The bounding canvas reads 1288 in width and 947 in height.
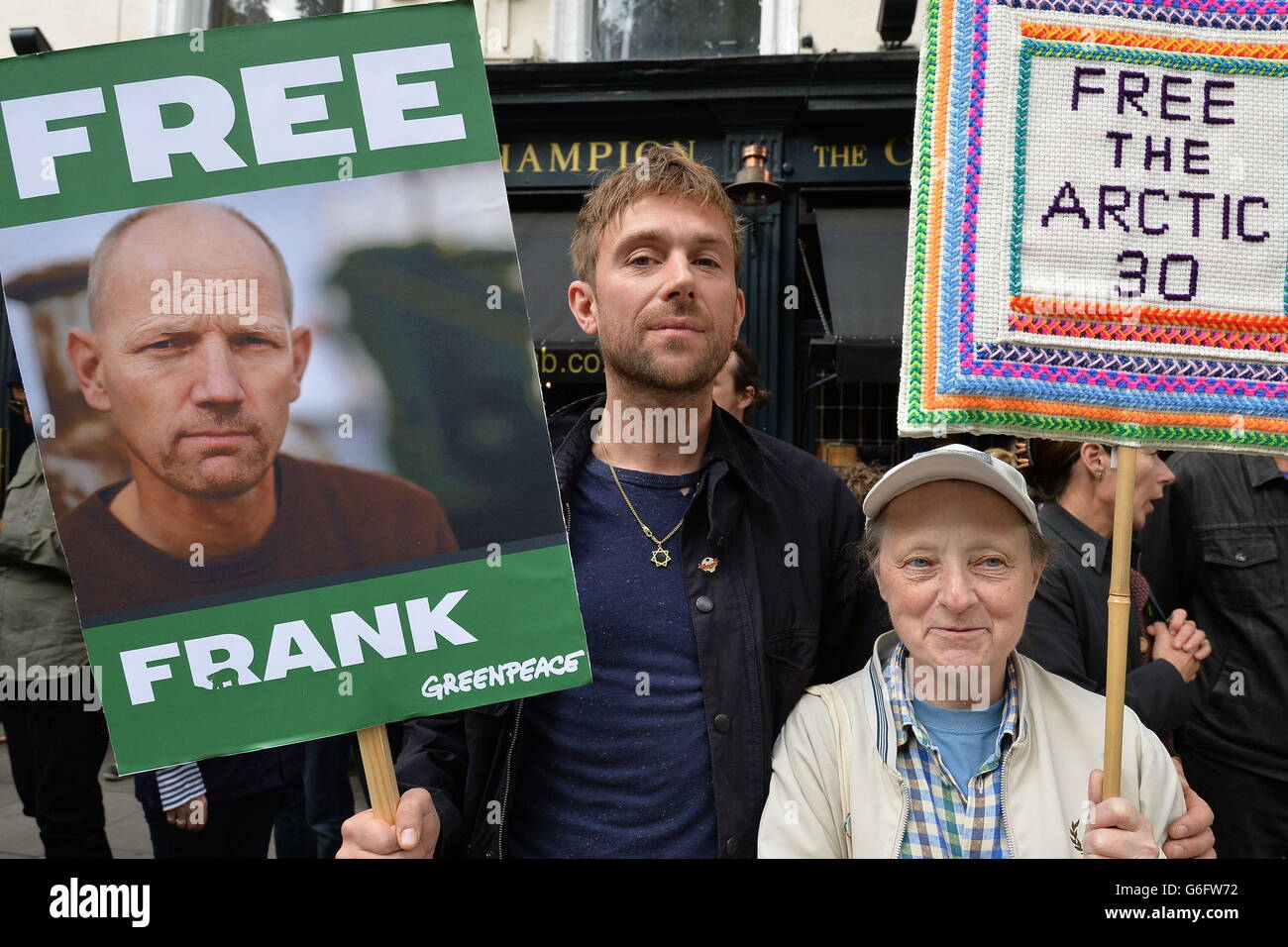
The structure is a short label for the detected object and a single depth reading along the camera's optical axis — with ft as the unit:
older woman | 5.29
